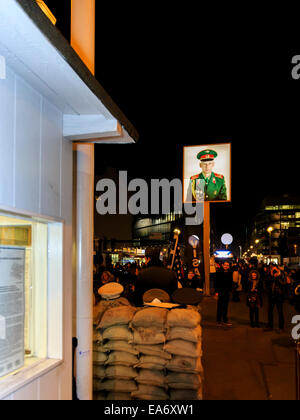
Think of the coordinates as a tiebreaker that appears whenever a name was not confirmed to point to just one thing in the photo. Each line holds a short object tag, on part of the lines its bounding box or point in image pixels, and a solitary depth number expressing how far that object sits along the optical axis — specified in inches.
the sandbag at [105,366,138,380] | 182.4
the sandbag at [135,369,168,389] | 180.7
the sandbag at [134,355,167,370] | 180.9
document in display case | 91.0
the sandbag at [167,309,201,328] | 186.1
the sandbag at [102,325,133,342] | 184.8
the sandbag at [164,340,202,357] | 180.2
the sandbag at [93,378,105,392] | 182.4
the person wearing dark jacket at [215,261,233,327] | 425.8
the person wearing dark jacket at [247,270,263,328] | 414.9
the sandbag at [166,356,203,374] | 177.9
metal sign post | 738.8
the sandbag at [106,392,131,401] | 183.6
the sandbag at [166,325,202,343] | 183.0
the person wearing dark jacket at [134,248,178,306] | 279.7
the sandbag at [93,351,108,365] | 184.1
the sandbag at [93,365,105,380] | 183.0
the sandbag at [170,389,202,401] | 177.0
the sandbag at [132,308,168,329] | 183.6
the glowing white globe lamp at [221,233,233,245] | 927.7
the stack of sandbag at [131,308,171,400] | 181.0
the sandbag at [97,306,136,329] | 185.6
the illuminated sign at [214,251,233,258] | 1562.5
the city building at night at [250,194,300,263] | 5285.4
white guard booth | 83.3
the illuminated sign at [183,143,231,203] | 733.3
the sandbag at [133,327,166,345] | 183.5
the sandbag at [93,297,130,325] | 193.4
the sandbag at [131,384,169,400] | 180.7
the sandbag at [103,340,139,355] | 184.2
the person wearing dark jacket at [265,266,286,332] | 397.8
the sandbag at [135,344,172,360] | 181.8
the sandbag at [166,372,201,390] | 177.6
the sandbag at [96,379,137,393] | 182.8
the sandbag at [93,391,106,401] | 184.5
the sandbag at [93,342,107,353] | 185.5
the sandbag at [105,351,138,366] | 182.9
